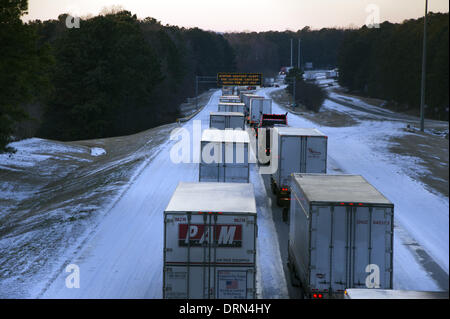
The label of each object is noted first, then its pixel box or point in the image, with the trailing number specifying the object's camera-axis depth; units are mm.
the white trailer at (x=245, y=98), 83650
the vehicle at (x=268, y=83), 184988
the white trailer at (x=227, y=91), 141375
